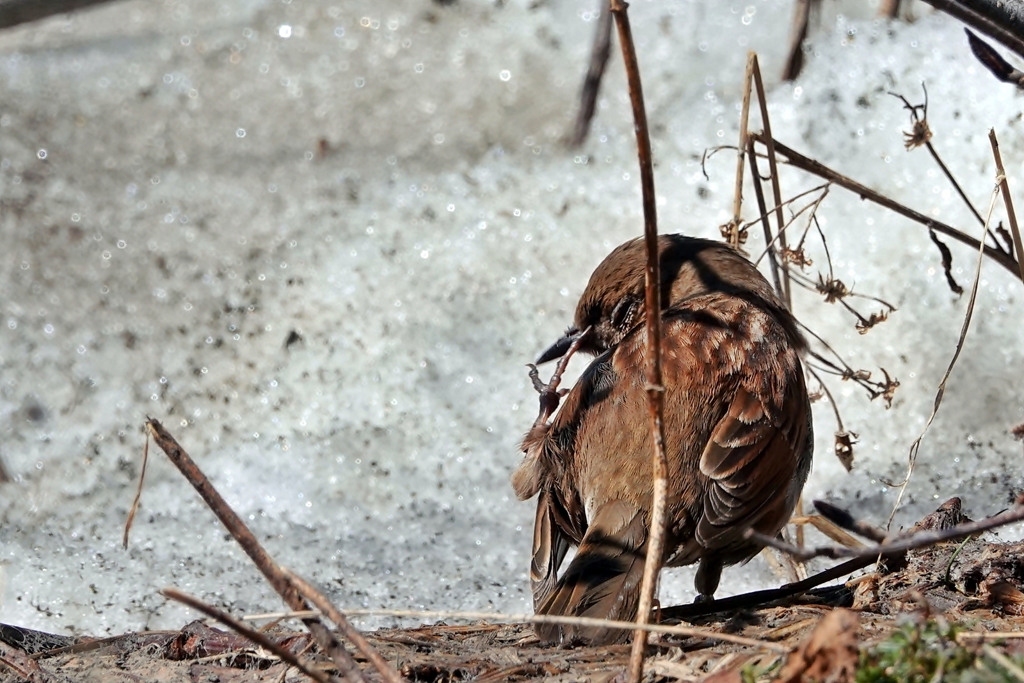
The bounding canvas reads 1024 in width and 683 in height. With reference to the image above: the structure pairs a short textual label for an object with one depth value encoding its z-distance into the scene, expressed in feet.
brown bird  22.07
